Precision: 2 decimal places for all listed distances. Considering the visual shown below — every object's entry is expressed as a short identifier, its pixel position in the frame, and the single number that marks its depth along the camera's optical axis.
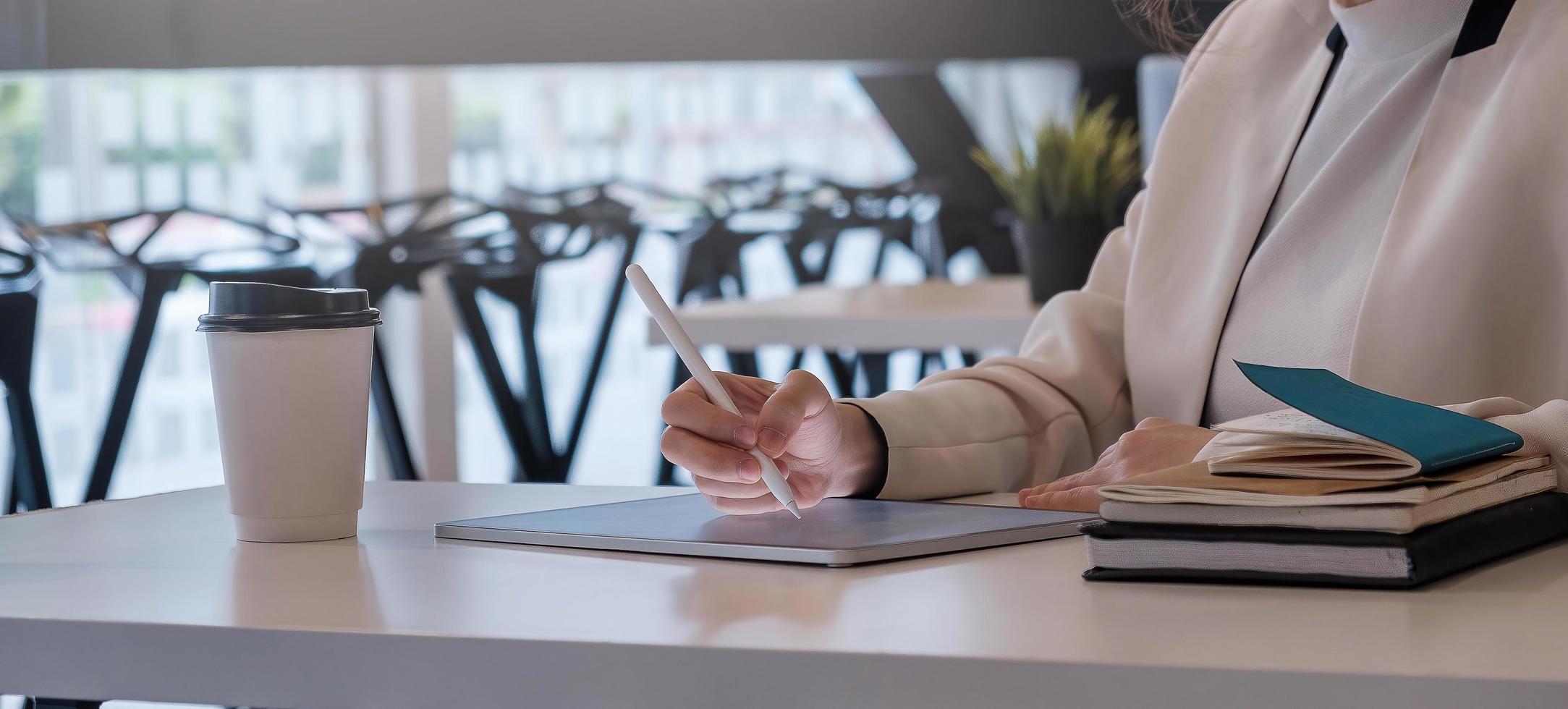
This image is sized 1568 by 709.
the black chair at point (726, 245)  3.73
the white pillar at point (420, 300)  4.44
